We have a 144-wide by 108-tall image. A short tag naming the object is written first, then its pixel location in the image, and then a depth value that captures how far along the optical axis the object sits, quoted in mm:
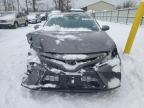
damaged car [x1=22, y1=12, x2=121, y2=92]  1726
